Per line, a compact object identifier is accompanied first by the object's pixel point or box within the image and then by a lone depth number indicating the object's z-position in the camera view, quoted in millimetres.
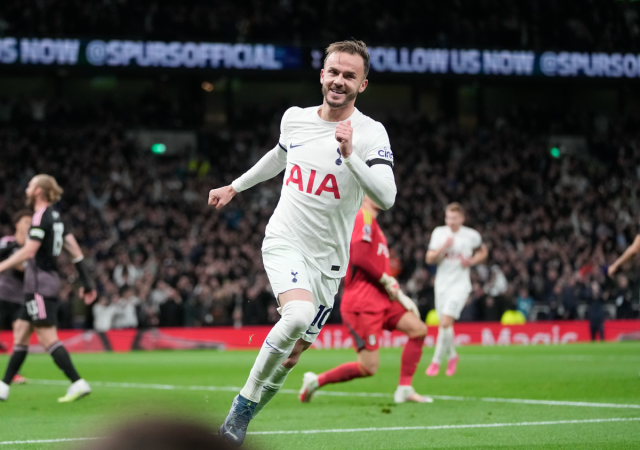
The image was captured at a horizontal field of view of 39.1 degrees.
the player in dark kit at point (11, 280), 13664
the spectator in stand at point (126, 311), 22906
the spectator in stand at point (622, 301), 26250
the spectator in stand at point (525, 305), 26172
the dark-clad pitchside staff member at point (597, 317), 24156
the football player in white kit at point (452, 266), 13750
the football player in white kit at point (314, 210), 5746
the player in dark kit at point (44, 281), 9602
